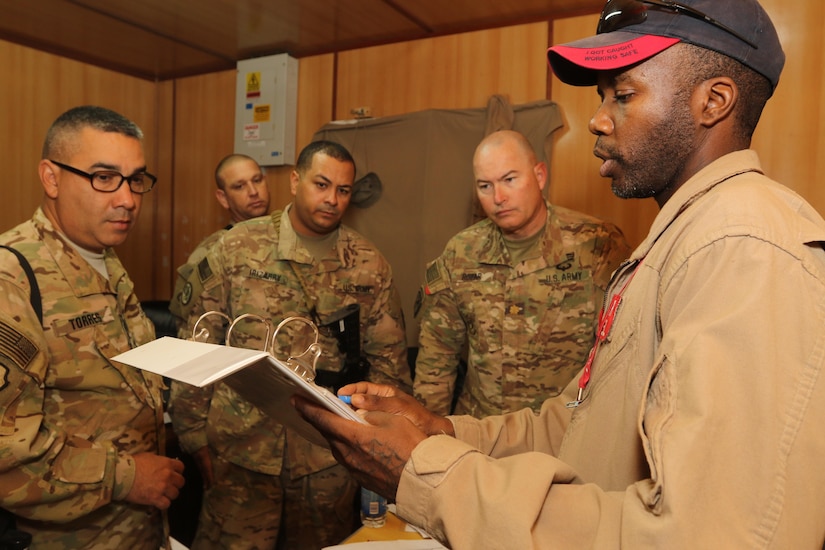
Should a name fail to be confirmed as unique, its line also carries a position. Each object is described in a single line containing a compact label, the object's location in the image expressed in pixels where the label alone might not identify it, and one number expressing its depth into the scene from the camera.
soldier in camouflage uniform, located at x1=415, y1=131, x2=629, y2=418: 2.42
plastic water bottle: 1.65
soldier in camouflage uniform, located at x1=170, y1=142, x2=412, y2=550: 2.45
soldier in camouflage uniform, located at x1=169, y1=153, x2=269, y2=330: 3.66
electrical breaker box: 3.96
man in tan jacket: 0.60
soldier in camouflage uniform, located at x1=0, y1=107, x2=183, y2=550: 1.38
